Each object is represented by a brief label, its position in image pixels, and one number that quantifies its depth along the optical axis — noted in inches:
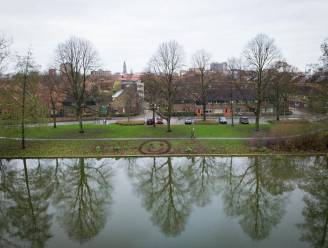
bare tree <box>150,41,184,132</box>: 1781.5
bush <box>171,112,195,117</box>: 2608.3
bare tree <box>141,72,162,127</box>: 1983.4
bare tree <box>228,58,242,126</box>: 2129.9
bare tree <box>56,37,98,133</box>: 1704.0
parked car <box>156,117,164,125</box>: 1990.7
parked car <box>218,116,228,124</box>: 2012.8
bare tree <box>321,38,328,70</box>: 1275.8
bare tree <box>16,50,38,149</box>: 1440.7
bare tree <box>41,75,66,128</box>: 1919.7
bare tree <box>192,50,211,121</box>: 2127.2
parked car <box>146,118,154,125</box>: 1950.1
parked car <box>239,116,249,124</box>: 1966.8
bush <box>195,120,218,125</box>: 1959.3
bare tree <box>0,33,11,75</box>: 1380.2
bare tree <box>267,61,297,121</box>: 1981.5
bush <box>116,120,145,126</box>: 1920.5
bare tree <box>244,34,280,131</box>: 1731.1
